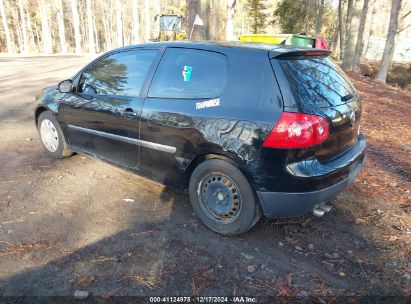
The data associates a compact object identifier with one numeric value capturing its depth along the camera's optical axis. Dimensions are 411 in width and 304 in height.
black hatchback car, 2.76
